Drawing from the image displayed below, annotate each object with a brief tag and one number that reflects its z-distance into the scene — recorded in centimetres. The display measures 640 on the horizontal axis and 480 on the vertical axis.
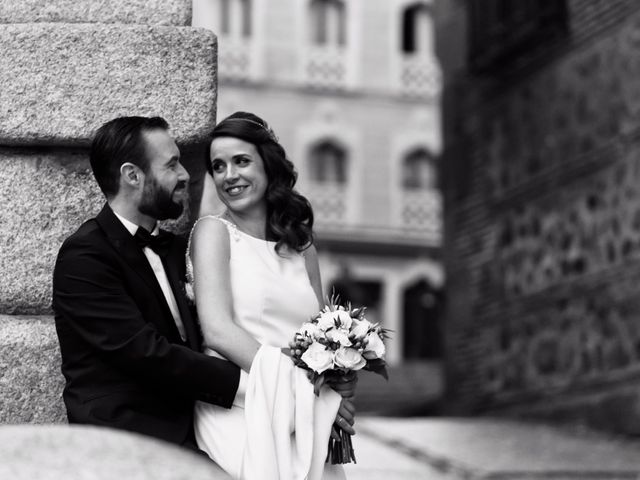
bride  480
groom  461
